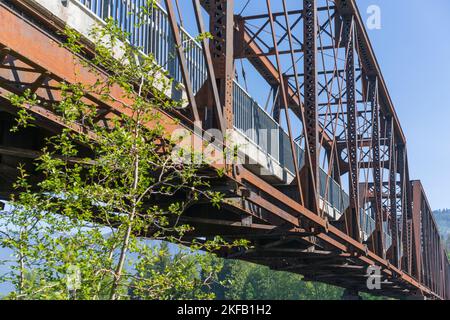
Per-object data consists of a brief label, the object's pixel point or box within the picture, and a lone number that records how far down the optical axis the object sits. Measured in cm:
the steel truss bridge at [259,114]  852
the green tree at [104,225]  680
